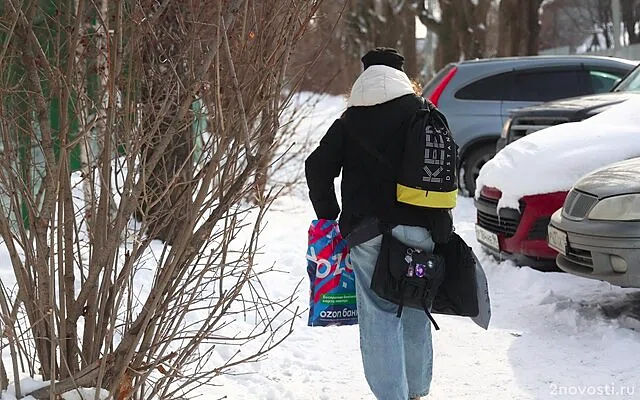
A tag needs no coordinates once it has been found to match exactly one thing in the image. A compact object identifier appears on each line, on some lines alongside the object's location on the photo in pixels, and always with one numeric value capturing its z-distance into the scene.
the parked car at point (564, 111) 16.61
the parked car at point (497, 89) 23.83
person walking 7.80
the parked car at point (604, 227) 10.35
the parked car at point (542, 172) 12.92
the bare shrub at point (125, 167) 6.26
